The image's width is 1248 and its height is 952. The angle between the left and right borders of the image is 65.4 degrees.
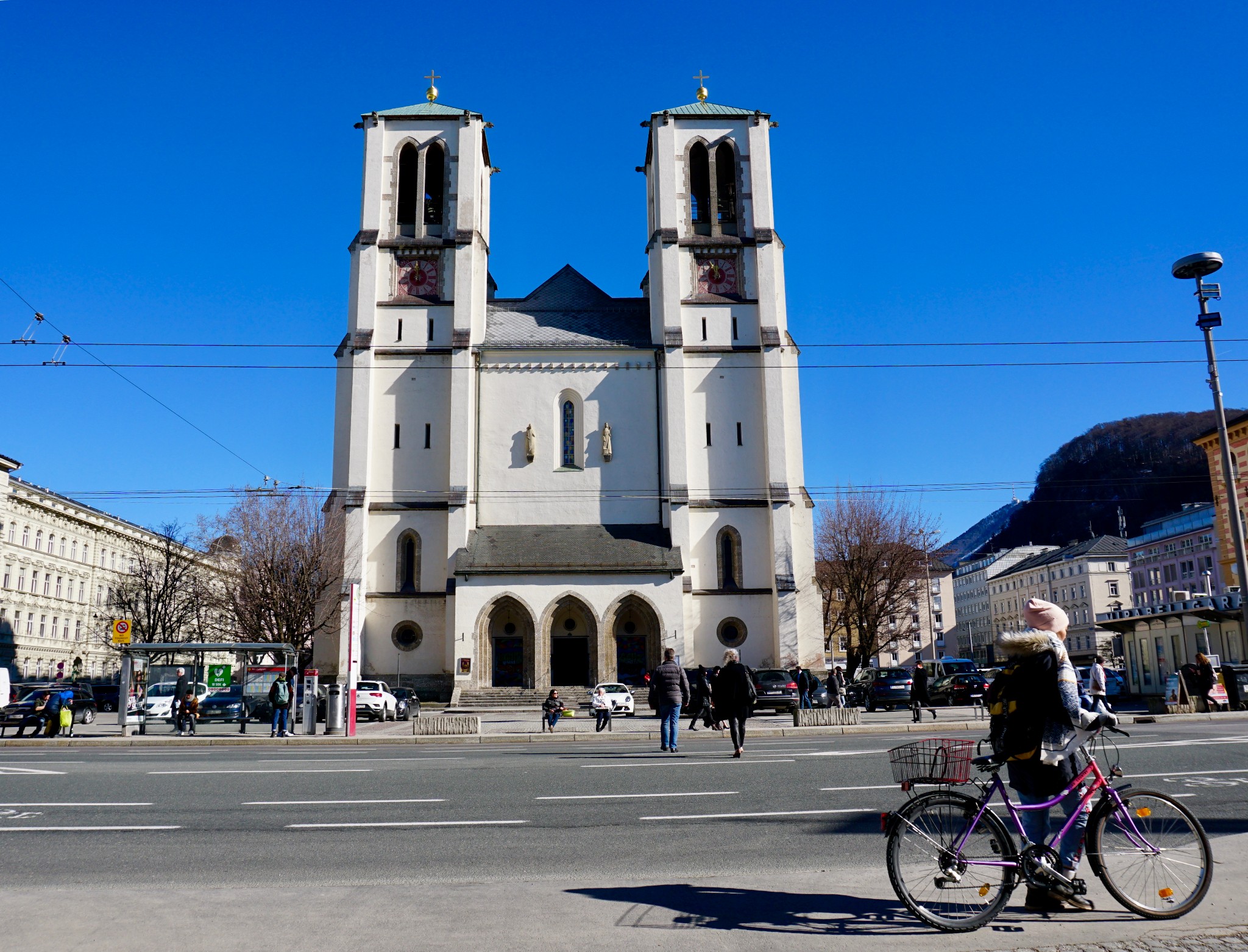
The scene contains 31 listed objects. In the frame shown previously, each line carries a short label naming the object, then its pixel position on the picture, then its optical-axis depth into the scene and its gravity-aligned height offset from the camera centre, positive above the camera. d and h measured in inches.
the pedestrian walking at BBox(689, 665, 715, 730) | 865.8 -33.1
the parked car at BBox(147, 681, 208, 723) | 1275.8 -33.4
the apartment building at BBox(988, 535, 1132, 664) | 3993.6 +278.7
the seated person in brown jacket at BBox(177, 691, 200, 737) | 890.1 -35.4
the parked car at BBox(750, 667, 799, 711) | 1232.8 -41.9
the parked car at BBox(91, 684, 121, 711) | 1740.9 -38.6
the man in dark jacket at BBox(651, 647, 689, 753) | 605.9 -20.8
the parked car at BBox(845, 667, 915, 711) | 1298.0 -43.3
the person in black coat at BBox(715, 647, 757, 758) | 565.3 -20.1
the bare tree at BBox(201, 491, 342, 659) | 1546.5 +154.3
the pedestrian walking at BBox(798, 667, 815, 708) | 1231.5 -37.6
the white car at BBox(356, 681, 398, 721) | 1227.2 -42.1
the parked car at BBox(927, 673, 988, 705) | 1320.1 -47.0
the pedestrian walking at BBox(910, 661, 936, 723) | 903.4 -36.5
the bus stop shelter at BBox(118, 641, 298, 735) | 909.8 +9.1
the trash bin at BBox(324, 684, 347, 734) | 892.6 -35.9
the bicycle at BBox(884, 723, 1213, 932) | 201.9 -41.7
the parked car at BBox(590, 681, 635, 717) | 1280.8 -46.5
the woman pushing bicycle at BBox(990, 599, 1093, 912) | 205.5 -17.4
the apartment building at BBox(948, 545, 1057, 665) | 5206.7 +306.9
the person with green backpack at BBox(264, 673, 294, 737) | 849.2 -28.1
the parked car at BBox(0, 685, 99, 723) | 1063.0 -35.4
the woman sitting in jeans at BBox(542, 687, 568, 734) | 879.7 -41.7
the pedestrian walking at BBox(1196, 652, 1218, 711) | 863.7 -28.3
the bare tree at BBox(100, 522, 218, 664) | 2230.6 +184.7
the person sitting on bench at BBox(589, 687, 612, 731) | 846.5 -43.2
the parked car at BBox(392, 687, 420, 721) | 1316.4 -49.0
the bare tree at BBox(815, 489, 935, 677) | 1923.0 +183.2
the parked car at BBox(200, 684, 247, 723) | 1202.0 -42.5
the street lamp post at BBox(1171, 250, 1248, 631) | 755.4 +257.7
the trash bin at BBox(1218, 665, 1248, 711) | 891.4 -34.2
